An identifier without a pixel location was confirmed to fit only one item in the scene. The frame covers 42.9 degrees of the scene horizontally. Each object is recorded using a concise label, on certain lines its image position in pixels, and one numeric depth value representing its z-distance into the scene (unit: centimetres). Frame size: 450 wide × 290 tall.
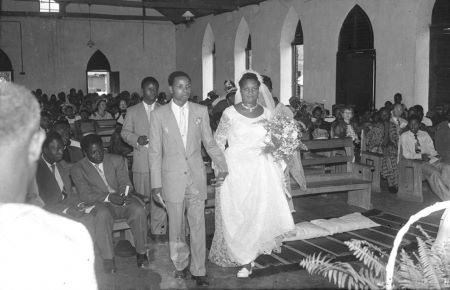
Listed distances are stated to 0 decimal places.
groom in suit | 521
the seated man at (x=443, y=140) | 813
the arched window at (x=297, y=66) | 1856
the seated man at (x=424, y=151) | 834
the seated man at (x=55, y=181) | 550
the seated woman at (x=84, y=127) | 962
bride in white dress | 566
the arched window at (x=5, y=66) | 2378
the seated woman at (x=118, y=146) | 793
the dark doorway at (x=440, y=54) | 1312
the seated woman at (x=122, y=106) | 1372
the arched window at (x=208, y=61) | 2386
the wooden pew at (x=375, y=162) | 952
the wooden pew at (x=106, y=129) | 907
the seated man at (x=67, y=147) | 714
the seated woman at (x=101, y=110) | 1285
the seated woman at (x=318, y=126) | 1003
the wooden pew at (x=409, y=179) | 873
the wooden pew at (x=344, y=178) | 795
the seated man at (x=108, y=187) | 580
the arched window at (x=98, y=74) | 2530
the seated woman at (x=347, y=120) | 1034
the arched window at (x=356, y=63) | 1502
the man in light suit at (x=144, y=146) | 639
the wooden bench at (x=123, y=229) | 593
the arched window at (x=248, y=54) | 2126
